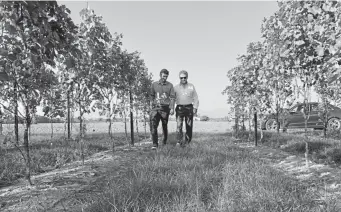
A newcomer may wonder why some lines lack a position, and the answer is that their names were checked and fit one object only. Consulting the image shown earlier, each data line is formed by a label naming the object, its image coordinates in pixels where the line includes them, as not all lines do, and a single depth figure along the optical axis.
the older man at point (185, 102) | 6.45
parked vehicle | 13.52
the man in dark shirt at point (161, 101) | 6.15
